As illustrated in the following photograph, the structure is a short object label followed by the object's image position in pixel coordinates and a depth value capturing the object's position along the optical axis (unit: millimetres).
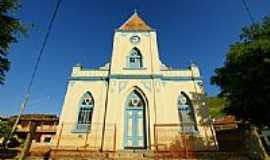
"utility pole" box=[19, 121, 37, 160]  7275
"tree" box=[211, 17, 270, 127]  7675
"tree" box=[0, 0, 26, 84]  6783
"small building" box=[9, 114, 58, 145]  17630
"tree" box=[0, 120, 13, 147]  10182
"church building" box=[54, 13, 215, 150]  10024
